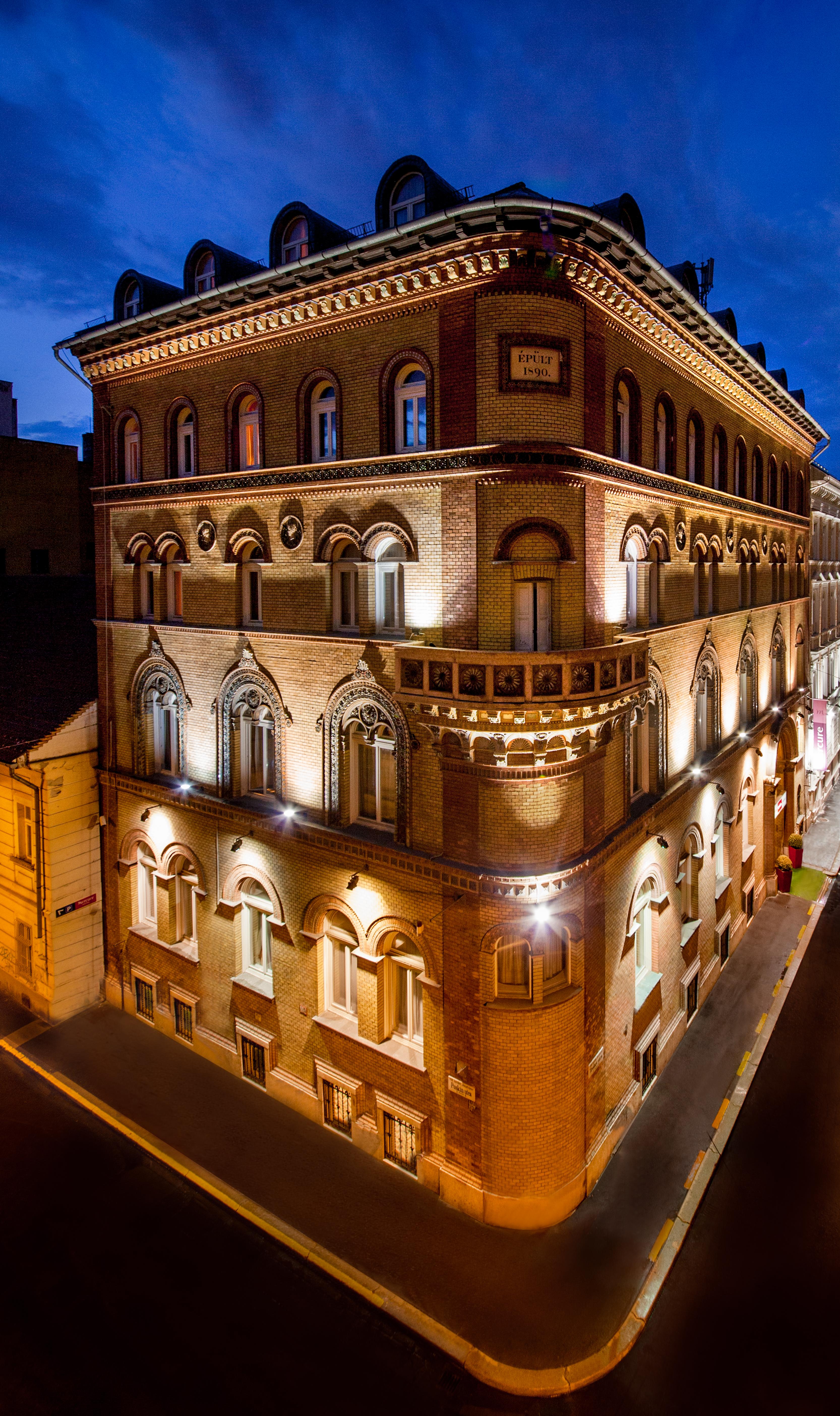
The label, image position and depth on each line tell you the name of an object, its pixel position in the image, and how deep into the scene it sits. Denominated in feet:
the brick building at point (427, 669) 43.80
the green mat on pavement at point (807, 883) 97.30
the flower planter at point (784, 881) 96.22
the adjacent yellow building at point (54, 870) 66.18
